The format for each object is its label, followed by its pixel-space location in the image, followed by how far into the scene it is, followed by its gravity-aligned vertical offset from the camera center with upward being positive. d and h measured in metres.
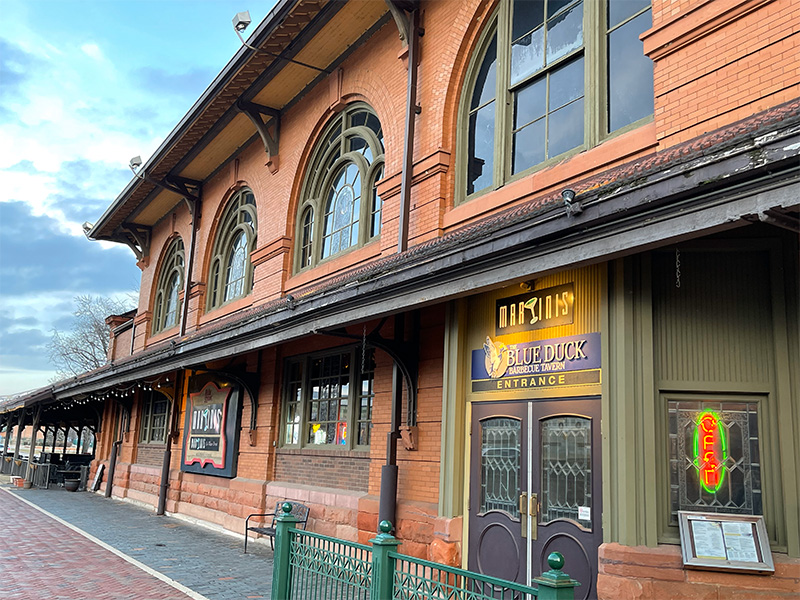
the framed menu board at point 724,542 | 5.22 -0.65
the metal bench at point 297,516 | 10.49 -1.18
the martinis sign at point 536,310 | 6.83 +1.37
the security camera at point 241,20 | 11.88 +6.84
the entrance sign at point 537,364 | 6.50 +0.81
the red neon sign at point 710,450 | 5.68 +0.03
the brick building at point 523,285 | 5.52 +1.50
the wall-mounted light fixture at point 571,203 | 5.32 +1.82
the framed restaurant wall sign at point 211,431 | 13.95 +0.05
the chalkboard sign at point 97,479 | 23.45 -1.64
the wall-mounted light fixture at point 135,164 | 18.47 +6.85
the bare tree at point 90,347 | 55.44 +6.30
